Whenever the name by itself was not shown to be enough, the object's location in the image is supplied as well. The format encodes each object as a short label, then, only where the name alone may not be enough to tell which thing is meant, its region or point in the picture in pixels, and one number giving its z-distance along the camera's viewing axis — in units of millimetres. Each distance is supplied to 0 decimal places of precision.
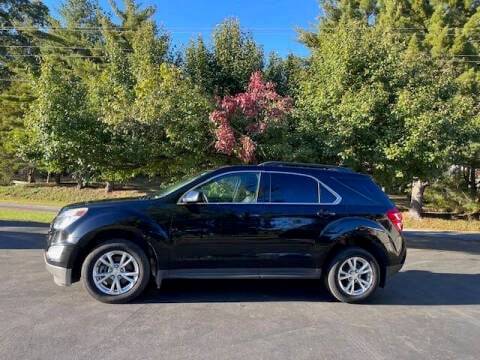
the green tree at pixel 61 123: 12523
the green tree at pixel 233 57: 13641
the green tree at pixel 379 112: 12125
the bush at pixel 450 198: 23594
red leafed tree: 12000
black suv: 6434
